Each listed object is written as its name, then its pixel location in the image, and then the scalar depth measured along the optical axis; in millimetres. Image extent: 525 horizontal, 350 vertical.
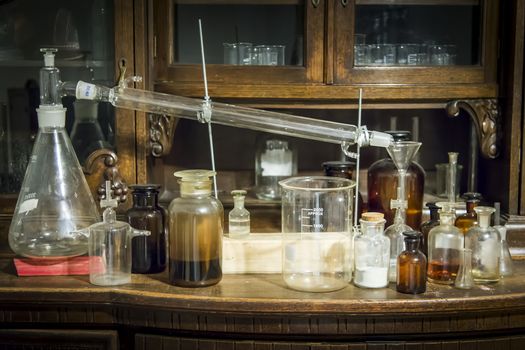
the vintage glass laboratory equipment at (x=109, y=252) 1682
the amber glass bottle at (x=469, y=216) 1789
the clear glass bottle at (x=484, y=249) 1688
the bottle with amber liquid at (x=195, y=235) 1656
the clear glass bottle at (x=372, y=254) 1649
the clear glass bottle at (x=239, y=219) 1807
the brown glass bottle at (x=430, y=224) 1778
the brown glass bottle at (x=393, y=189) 1874
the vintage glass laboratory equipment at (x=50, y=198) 1781
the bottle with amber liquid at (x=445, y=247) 1679
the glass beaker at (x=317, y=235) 1673
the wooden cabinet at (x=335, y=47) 1925
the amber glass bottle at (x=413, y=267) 1601
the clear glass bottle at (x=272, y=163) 2176
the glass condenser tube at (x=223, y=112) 1813
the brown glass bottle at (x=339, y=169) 1901
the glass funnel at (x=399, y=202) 1710
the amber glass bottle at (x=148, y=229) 1758
